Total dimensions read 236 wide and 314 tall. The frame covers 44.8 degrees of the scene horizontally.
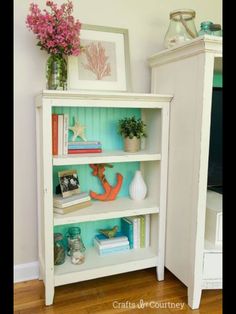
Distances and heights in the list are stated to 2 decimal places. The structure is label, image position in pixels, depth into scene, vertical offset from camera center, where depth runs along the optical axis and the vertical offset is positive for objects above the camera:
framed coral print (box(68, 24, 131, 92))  1.75 +0.40
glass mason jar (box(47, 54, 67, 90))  1.60 +0.30
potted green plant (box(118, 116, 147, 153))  1.76 -0.03
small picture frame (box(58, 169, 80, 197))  1.69 -0.34
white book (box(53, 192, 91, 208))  1.62 -0.43
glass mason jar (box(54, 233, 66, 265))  1.69 -0.74
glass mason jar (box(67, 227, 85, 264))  1.72 -0.74
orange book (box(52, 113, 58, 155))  1.61 -0.05
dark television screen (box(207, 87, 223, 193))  1.68 -0.09
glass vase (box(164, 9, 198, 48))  1.75 +0.62
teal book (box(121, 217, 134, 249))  1.91 -0.70
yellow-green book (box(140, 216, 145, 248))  1.91 -0.70
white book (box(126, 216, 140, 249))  1.90 -0.70
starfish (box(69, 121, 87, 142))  1.78 -0.02
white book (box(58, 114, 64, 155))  1.63 -0.05
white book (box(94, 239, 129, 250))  1.83 -0.76
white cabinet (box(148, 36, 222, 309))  1.45 -0.17
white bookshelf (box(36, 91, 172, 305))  1.50 -0.40
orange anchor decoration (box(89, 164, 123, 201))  1.87 -0.39
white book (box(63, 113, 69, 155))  1.64 -0.06
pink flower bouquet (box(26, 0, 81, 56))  1.51 +0.51
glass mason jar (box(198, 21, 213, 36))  1.61 +0.56
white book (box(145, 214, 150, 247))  1.92 -0.69
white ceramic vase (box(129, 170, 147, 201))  1.86 -0.40
